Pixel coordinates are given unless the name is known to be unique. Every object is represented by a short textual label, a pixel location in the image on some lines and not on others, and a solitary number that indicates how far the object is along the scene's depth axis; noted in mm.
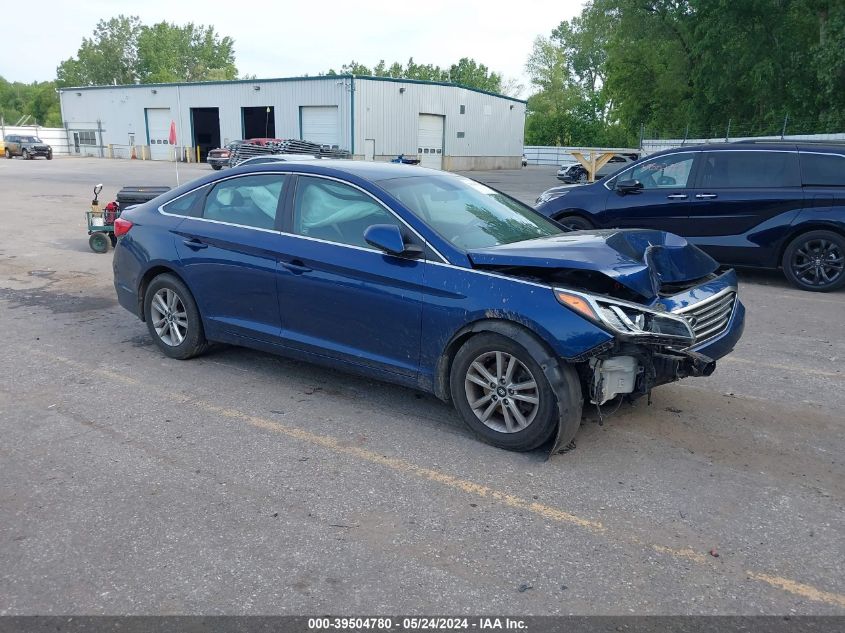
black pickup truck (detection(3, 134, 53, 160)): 47812
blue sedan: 4109
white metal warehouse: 41594
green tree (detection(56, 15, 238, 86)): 102375
